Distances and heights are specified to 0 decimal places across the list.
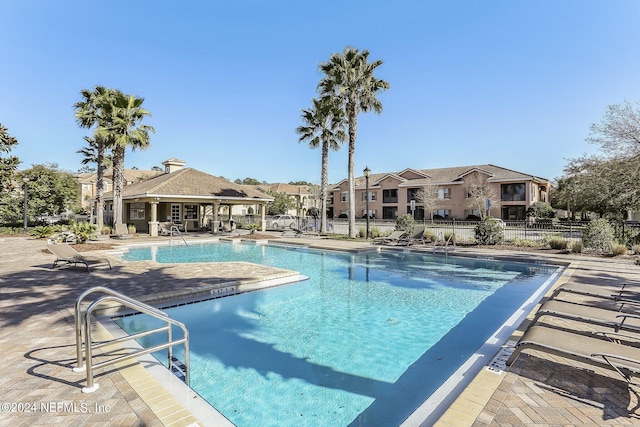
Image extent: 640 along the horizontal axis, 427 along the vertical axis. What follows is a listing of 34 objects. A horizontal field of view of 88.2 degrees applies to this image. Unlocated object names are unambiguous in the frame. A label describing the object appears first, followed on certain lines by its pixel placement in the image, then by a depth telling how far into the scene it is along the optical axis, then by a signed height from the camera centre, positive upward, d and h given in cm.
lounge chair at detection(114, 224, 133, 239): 2062 -83
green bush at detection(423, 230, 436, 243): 1875 -114
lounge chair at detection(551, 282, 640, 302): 610 -153
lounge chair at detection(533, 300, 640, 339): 455 -146
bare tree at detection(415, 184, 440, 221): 4362 +265
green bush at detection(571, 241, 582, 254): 1457 -142
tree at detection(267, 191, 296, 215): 5444 +201
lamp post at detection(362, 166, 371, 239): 1977 +275
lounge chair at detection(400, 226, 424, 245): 1778 -117
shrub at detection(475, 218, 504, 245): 1697 -87
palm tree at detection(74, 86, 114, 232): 2212 +690
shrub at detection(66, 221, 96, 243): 1794 -73
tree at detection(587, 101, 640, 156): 1492 +396
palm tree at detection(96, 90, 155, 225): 2095 +558
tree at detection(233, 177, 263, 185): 9468 +1052
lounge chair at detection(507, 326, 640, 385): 330 -147
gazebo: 2377 +151
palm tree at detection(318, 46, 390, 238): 2105 +857
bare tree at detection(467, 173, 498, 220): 3988 +294
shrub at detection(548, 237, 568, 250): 1553 -129
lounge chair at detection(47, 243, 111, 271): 1013 -118
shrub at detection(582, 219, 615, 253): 1408 -91
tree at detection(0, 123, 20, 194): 2256 +409
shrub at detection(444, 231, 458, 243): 1778 -113
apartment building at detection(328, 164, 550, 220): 3978 +328
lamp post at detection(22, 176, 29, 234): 2491 +98
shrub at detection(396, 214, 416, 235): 1920 -44
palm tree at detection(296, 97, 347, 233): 2478 +656
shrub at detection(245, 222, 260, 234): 2717 -83
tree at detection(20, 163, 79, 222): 3201 +267
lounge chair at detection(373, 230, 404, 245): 1838 -125
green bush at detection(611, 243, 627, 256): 1344 -139
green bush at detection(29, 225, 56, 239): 2136 -90
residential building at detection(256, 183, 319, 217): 6719 +486
